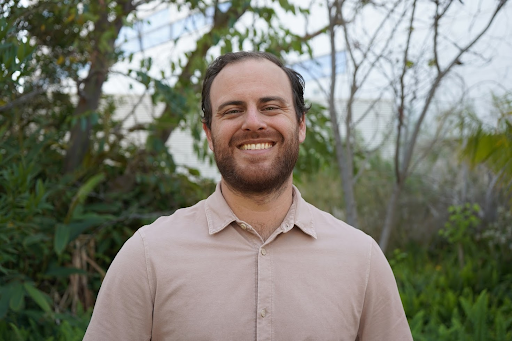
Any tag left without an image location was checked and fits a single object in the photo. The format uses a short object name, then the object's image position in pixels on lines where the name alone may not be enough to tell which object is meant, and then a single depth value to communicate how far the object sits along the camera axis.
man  1.89
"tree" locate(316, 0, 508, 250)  4.24
